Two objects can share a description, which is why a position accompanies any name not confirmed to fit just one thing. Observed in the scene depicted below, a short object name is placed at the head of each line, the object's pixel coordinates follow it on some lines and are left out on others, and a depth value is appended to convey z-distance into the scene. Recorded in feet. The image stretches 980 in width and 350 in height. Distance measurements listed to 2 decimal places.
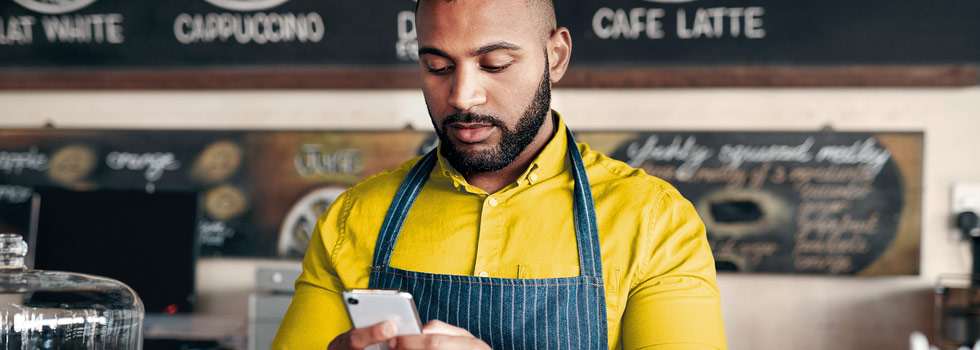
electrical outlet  9.00
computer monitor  9.52
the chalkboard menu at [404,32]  8.97
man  3.70
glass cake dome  3.85
